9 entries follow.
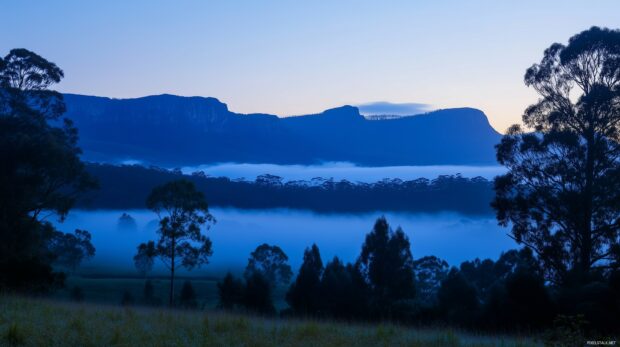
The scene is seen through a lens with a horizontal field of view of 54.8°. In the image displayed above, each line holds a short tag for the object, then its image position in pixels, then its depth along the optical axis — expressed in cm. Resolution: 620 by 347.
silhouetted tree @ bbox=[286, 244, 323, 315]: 3634
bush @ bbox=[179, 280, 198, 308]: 4492
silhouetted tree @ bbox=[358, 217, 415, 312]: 3875
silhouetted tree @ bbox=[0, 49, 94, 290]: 2806
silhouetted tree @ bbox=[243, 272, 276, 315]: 3675
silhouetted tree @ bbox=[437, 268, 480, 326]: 2966
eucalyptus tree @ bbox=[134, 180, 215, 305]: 3859
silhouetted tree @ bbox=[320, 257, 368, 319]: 3525
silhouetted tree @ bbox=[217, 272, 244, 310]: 3756
